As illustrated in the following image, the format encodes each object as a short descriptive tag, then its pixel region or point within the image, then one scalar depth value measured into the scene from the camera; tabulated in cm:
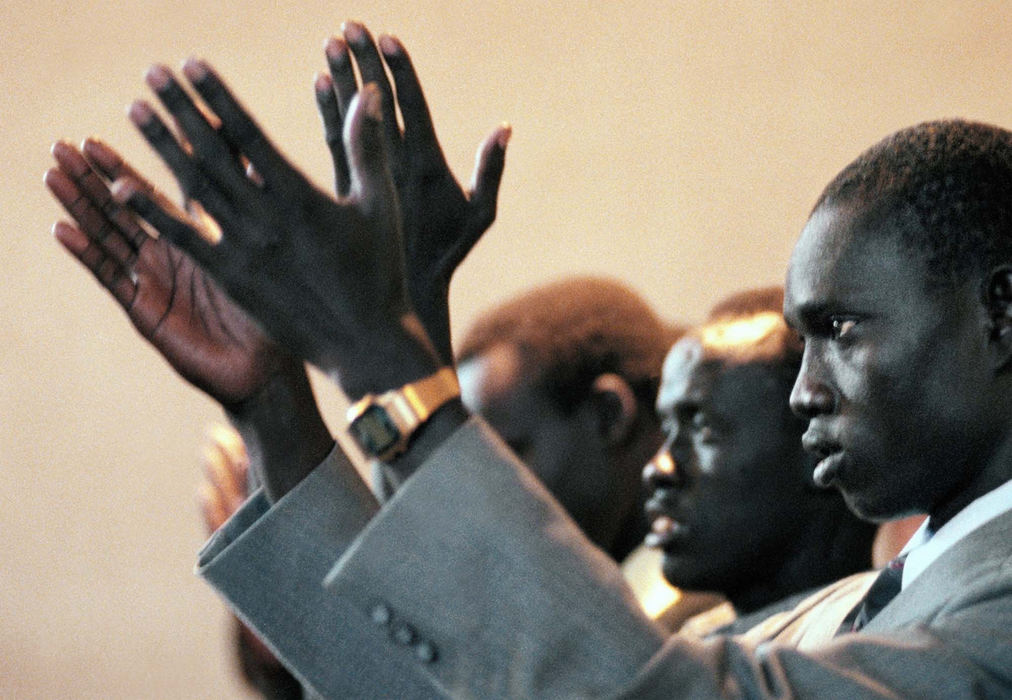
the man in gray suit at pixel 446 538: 286
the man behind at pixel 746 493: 351
